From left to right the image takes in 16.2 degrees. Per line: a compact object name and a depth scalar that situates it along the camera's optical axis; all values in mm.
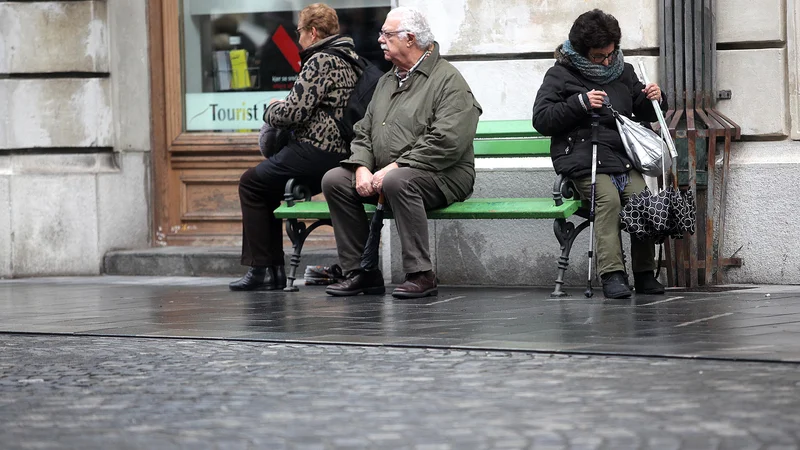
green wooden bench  15865
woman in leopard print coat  17229
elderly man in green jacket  16141
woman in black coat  15612
